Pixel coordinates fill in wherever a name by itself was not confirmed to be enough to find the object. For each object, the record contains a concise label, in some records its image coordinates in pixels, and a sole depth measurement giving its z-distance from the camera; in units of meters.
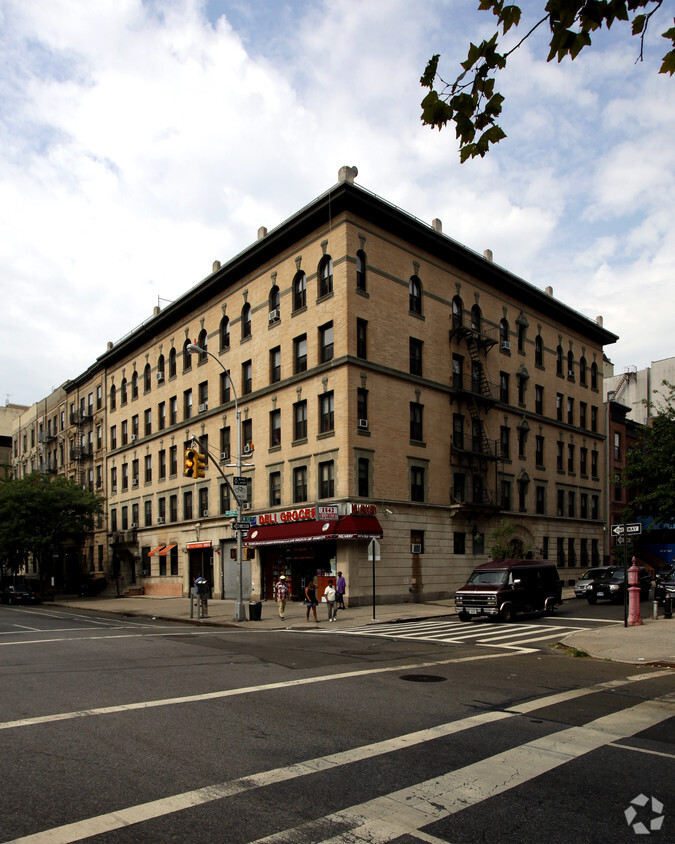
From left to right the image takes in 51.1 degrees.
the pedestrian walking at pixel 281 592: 25.70
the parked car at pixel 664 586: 27.56
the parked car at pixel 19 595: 44.31
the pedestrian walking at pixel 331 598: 25.50
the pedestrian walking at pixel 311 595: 24.95
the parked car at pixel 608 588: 31.73
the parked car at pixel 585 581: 34.59
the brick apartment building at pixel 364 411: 32.22
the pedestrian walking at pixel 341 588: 28.22
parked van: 23.73
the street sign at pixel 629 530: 21.00
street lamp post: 26.23
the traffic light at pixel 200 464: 23.64
